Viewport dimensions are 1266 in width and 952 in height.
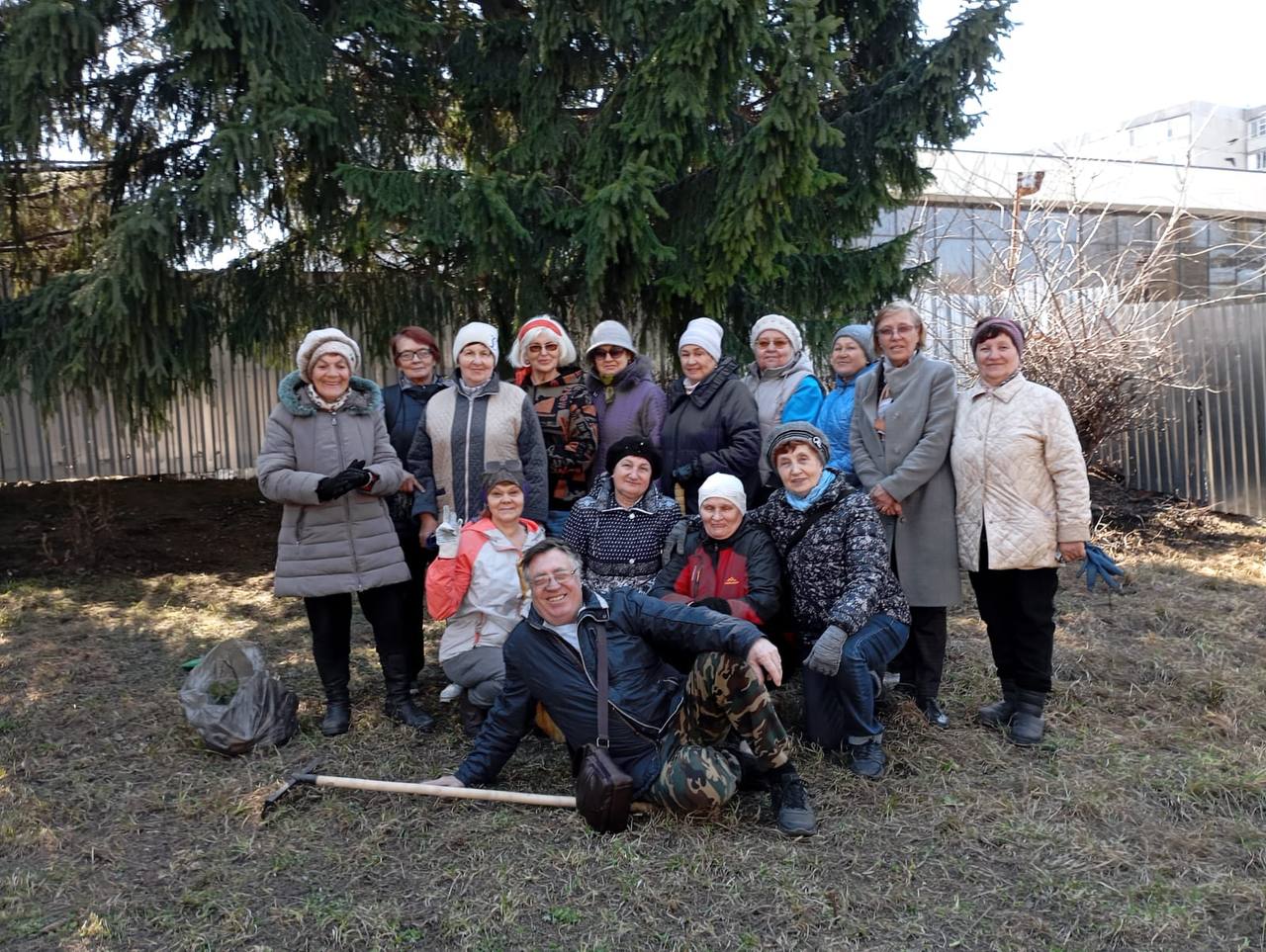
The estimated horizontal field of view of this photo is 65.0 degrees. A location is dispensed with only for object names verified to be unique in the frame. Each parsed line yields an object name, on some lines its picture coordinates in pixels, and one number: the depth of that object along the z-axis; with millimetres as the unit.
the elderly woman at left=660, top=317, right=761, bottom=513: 4293
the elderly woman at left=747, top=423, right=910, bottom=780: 3820
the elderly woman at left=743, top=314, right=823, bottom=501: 4477
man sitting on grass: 3273
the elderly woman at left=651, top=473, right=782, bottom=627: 3908
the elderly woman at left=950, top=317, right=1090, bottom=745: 3898
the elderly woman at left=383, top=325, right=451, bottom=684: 4578
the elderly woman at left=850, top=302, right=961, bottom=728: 4074
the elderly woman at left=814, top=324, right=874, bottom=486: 4426
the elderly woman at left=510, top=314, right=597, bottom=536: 4500
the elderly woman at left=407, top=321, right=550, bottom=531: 4340
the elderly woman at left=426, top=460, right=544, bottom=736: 4043
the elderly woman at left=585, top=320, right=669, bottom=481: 4461
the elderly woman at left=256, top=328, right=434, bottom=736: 4105
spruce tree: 5562
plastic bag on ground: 4102
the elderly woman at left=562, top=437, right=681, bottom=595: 4109
